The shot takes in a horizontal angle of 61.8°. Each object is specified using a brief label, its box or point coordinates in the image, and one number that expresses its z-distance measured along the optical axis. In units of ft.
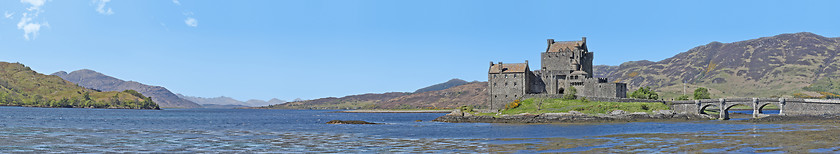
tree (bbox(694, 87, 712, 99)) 498.44
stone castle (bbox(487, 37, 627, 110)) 421.18
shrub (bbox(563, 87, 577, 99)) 410.72
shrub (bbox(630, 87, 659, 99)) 452.92
